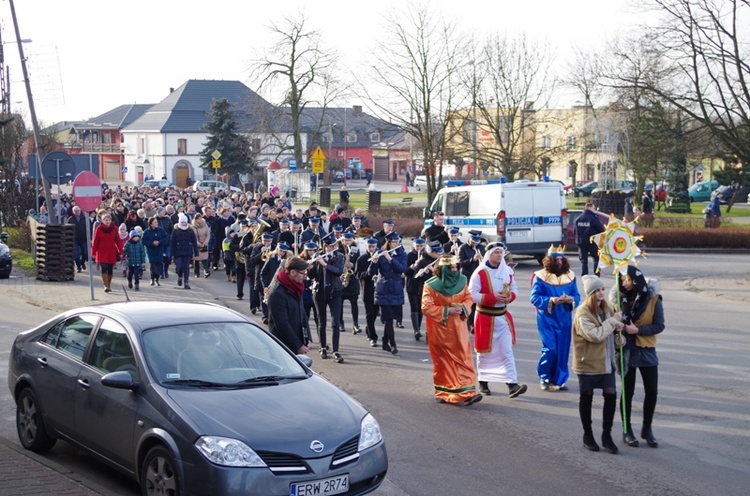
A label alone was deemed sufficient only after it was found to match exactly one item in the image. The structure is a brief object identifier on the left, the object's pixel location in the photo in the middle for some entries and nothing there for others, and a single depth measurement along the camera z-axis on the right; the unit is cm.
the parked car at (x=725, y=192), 5791
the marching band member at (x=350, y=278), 1407
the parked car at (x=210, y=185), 6901
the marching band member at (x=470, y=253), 1513
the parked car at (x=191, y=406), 585
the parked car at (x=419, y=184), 7957
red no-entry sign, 1794
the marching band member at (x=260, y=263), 1617
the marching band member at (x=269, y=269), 1468
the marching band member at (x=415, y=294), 1443
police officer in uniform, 2184
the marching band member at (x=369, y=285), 1410
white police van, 2347
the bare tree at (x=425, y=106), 3791
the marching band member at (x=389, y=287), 1335
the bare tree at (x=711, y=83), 2517
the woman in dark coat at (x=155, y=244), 2055
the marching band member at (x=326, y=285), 1313
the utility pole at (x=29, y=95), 2286
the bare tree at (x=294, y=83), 5388
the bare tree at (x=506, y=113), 3891
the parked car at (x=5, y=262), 2285
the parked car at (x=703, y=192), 6147
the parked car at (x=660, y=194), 5399
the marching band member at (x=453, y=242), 1539
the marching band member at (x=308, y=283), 1381
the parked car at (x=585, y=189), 6588
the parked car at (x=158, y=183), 7751
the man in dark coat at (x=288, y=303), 930
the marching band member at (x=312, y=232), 1923
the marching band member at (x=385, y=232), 1556
